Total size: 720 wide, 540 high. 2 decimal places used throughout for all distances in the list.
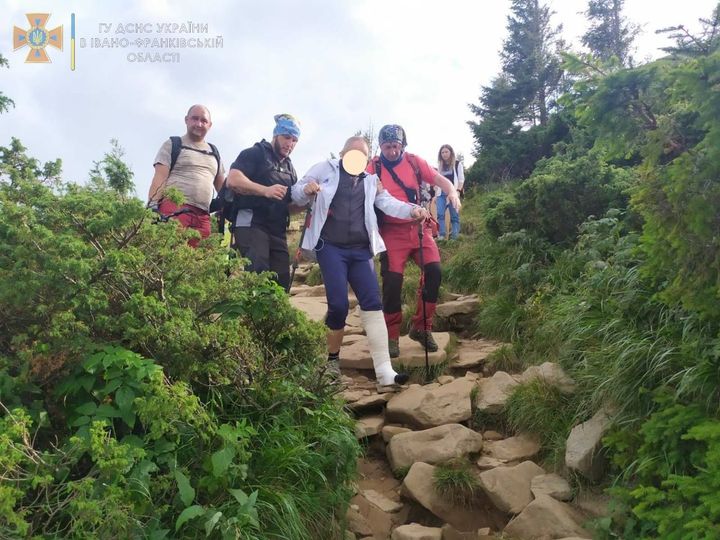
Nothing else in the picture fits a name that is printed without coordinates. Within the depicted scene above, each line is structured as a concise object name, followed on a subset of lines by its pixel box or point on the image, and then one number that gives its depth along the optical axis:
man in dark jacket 4.41
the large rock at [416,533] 2.96
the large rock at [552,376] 3.94
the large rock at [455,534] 3.07
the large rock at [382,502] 3.39
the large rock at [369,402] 4.44
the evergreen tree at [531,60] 18.53
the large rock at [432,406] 4.17
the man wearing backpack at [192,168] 4.68
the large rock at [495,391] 4.22
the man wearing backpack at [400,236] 5.22
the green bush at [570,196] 6.55
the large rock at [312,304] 6.53
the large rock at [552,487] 3.19
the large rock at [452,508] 3.28
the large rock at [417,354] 5.18
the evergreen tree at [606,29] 26.77
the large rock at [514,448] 3.73
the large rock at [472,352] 5.27
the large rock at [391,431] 4.09
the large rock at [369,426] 3.99
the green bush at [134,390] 2.06
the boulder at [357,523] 3.13
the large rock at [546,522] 2.90
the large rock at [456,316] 6.52
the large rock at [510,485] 3.22
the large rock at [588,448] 3.17
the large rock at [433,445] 3.67
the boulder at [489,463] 3.62
